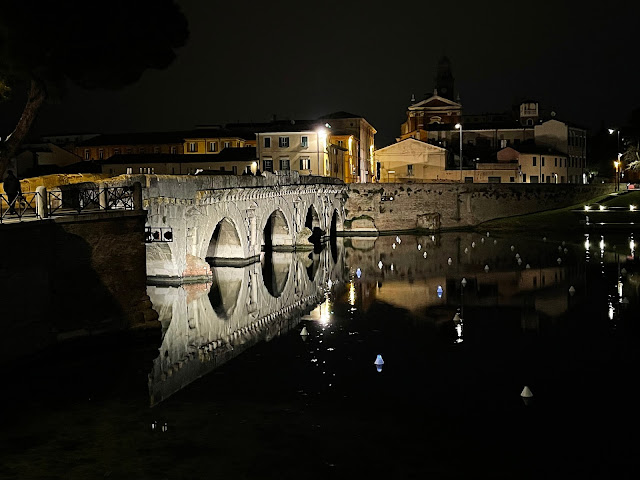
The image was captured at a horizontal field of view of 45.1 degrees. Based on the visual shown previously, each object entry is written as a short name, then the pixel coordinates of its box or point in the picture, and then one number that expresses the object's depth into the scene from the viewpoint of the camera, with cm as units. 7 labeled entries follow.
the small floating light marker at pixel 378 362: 2769
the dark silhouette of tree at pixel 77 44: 3319
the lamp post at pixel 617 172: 10567
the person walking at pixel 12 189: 2900
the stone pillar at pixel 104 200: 3119
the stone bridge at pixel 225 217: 4522
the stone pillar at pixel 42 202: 2794
